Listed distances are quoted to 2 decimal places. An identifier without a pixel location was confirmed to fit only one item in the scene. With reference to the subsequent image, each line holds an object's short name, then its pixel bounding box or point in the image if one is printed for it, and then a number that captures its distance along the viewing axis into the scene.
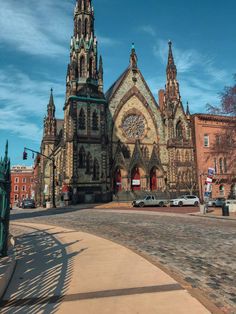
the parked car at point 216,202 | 28.22
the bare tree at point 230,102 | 21.87
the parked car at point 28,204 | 38.05
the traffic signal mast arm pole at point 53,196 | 29.64
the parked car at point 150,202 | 29.01
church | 32.45
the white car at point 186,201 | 29.48
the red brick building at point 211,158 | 37.53
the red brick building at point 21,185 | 88.18
